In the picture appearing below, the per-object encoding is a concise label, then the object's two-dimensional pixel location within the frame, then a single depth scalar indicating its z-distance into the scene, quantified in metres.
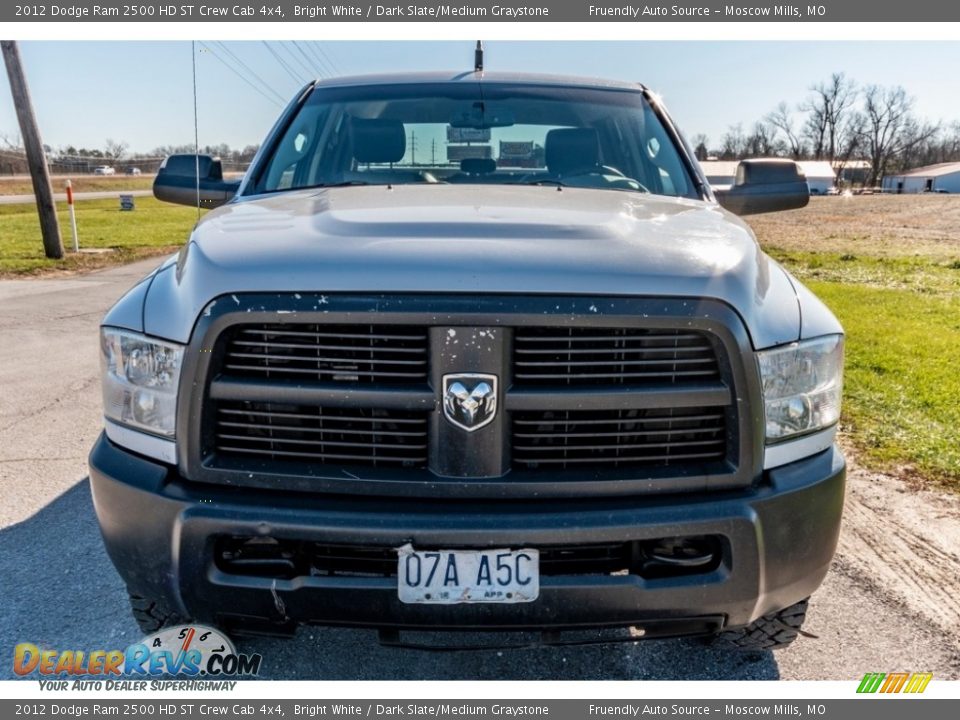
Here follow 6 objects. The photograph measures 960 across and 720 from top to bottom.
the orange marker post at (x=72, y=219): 15.82
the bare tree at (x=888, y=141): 93.25
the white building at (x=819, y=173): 80.94
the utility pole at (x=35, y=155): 14.34
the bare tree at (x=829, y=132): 92.56
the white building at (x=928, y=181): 91.19
